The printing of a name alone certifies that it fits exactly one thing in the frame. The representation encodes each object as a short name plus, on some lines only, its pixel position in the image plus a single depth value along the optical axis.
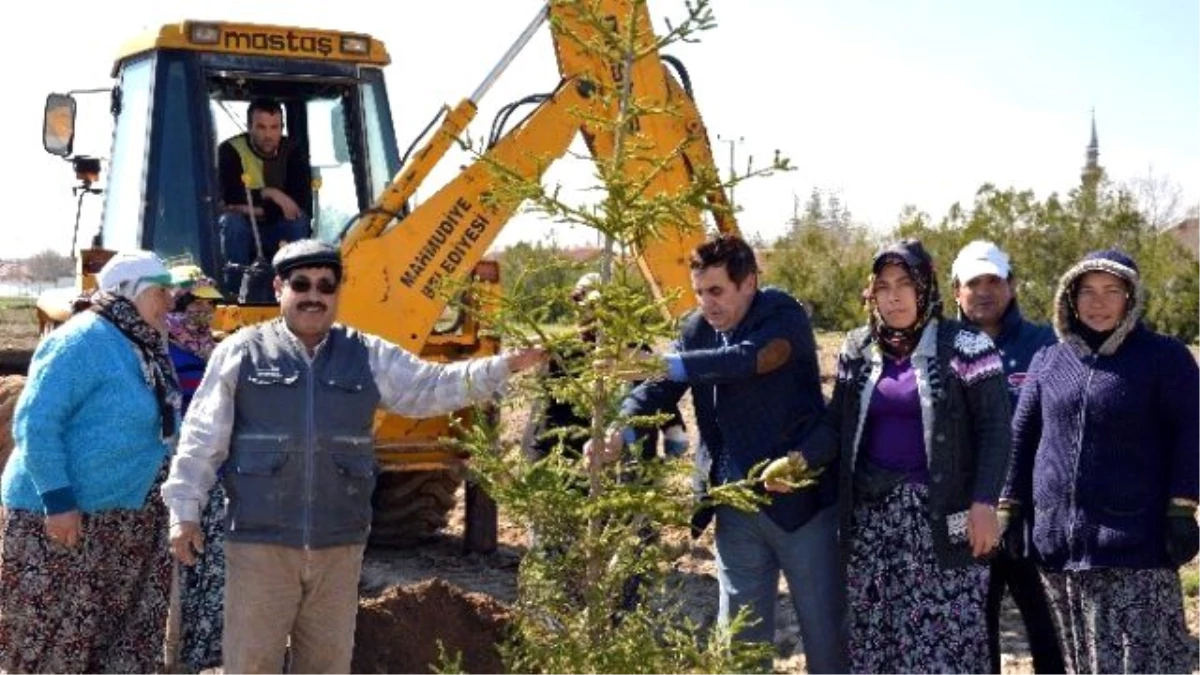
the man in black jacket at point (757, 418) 4.91
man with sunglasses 4.58
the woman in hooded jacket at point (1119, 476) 4.79
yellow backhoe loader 7.65
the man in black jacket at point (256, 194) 7.85
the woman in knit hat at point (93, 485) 5.05
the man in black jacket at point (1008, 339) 5.61
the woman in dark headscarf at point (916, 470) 4.67
